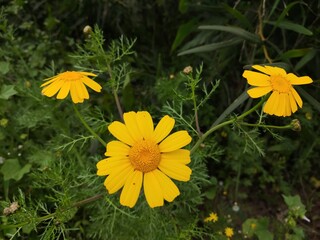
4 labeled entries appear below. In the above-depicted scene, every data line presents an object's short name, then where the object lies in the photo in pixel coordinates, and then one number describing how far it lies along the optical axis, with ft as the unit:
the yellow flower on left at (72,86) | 0.53
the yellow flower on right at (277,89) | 0.49
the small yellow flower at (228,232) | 0.80
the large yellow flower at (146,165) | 0.49
